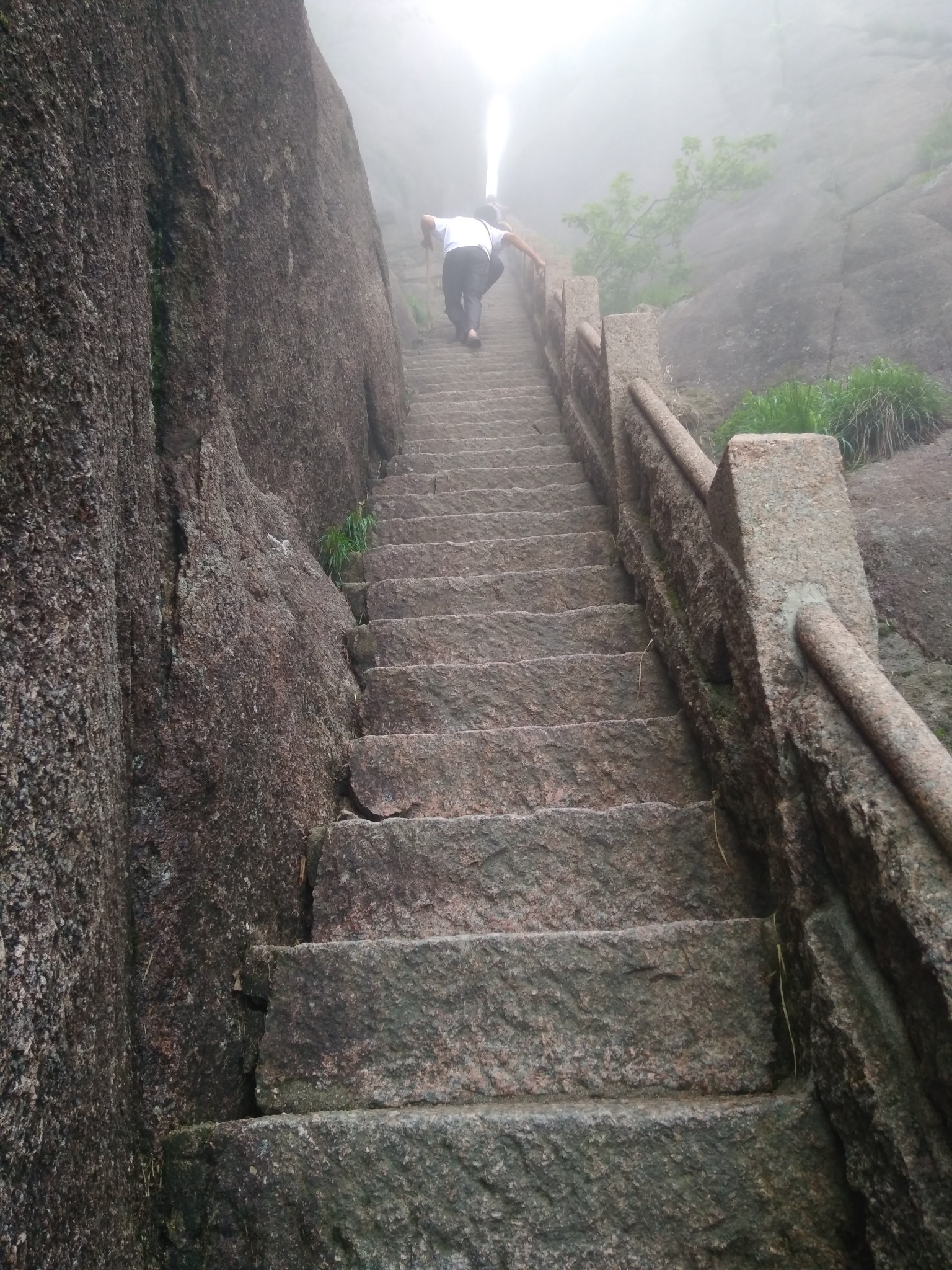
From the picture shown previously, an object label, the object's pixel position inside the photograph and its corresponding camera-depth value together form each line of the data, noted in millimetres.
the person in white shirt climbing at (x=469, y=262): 8188
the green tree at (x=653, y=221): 11125
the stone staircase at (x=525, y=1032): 1478
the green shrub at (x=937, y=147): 9266
